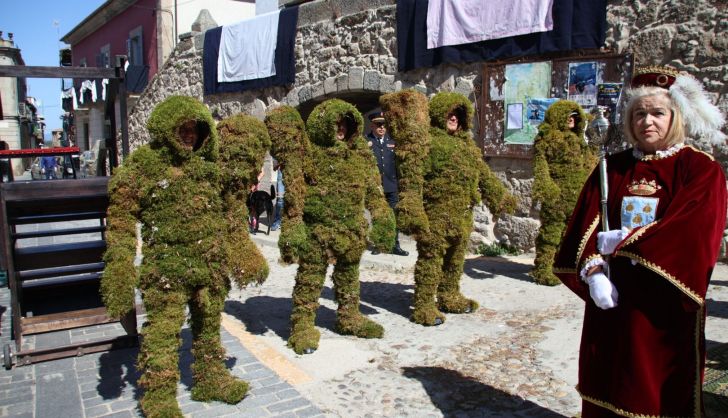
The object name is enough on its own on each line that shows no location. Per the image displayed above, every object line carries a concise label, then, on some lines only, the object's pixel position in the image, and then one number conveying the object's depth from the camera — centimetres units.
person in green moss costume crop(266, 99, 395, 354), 473
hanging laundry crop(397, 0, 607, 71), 763
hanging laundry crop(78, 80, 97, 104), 2530
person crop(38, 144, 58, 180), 2138
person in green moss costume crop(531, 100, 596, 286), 664
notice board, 751
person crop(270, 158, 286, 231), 1067
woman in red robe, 246
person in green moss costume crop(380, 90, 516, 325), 524
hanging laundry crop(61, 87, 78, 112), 2966
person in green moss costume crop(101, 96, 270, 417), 352
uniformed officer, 888
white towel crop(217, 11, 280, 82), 1245
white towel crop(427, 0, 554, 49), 802
